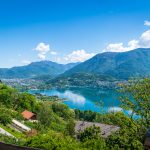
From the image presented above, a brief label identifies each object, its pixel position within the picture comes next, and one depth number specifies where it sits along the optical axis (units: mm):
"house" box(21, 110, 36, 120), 34698
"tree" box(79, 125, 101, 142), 18383
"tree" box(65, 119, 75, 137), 23918
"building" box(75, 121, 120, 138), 26492
